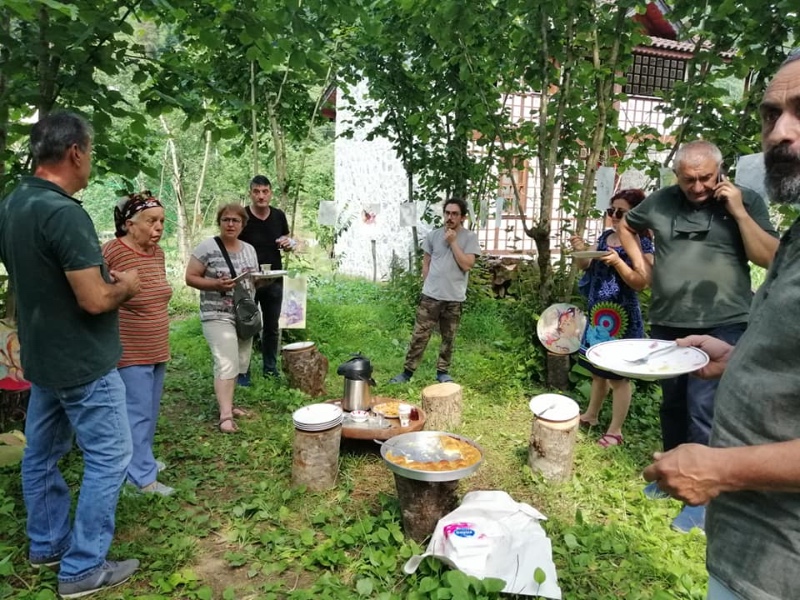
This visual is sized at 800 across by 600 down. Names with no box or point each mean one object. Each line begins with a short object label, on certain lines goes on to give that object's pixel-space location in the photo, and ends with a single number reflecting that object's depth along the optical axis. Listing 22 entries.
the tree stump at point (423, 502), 2.92
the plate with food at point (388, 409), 4.22
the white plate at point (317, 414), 3.54
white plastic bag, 2.56
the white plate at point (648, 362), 1.85
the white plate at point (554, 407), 3.76
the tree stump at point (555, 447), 3.69
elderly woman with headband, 3.13
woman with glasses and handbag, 4.26
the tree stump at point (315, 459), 3.51
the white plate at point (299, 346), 5.25
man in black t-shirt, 5.36
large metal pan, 2.80
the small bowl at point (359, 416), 4.06
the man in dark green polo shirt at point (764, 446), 1.10
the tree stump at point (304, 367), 5.21
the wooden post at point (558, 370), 5.19
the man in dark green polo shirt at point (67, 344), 2.23
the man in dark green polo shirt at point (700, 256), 2.90
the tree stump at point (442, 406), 4.38
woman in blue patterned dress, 4.00
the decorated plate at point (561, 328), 4.96
